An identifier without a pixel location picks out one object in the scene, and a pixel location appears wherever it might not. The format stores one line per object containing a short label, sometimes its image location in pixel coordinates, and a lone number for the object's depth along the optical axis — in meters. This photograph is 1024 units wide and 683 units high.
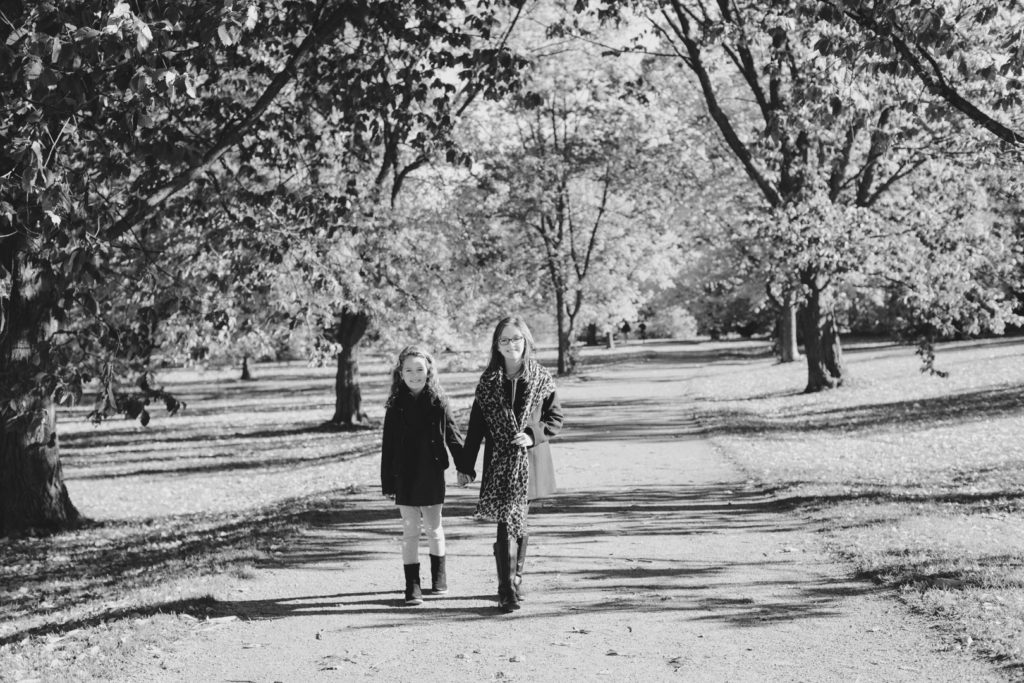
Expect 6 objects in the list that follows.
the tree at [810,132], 11.48
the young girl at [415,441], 6.71
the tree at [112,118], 6.33
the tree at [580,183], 33.78
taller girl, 6.44
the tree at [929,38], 8.46
